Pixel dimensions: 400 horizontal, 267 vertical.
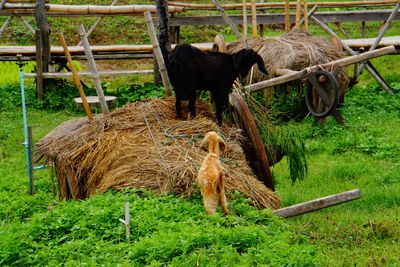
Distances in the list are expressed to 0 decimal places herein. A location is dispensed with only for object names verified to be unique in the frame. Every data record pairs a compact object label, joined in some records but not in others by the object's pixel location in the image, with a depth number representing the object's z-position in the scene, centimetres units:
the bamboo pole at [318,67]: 1572
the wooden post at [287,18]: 2455
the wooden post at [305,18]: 2404
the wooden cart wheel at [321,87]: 1463
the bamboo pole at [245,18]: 2329
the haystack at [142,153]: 1121
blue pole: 1535
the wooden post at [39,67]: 2565
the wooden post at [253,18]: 2370
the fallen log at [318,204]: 1058
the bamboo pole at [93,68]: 1378
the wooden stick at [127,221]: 979
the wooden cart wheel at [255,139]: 1236
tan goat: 995
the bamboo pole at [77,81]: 1390
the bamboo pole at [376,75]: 2634
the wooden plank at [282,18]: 3069
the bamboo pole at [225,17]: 2211
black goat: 1352
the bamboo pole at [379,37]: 2621
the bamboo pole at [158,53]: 1435
